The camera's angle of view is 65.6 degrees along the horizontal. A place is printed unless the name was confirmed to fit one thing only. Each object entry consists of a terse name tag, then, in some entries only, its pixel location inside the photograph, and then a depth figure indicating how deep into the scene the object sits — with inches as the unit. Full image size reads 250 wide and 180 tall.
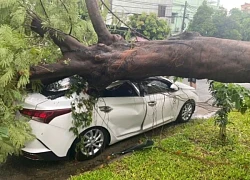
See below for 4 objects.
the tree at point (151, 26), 396.0
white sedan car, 110.7
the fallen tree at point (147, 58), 92.8
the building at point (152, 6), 544.7
